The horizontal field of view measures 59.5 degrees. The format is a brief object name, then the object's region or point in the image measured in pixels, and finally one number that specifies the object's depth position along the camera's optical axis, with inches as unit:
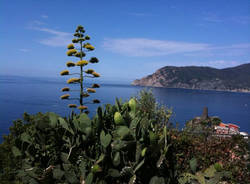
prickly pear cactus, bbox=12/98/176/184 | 108.0
